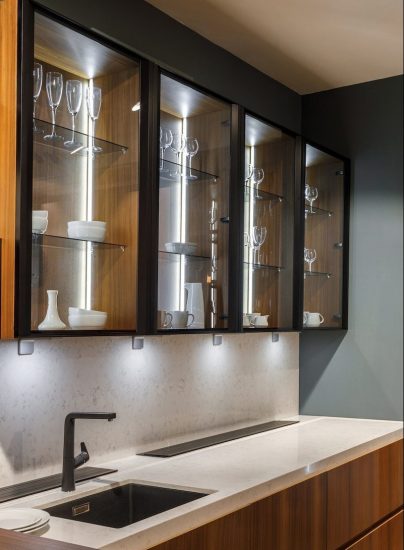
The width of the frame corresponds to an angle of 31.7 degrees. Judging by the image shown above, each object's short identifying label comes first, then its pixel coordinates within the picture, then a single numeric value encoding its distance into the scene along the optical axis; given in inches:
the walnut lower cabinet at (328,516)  86.7
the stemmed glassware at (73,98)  92.7
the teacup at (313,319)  142.6
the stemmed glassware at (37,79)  86.3
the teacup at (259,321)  125.4
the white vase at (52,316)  84.7
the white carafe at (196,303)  108.3
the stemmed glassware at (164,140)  104.7
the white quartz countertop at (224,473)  74.9
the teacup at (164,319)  101.1
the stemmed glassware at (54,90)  89.7
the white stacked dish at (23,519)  72.3
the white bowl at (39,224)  82.9
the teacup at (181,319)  104.5
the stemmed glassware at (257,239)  126.7
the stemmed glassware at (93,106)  94.7
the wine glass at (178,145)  108.0
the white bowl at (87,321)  88.7
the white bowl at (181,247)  105.0
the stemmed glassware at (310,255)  142.7
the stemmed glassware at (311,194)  143.6
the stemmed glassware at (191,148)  110.8
